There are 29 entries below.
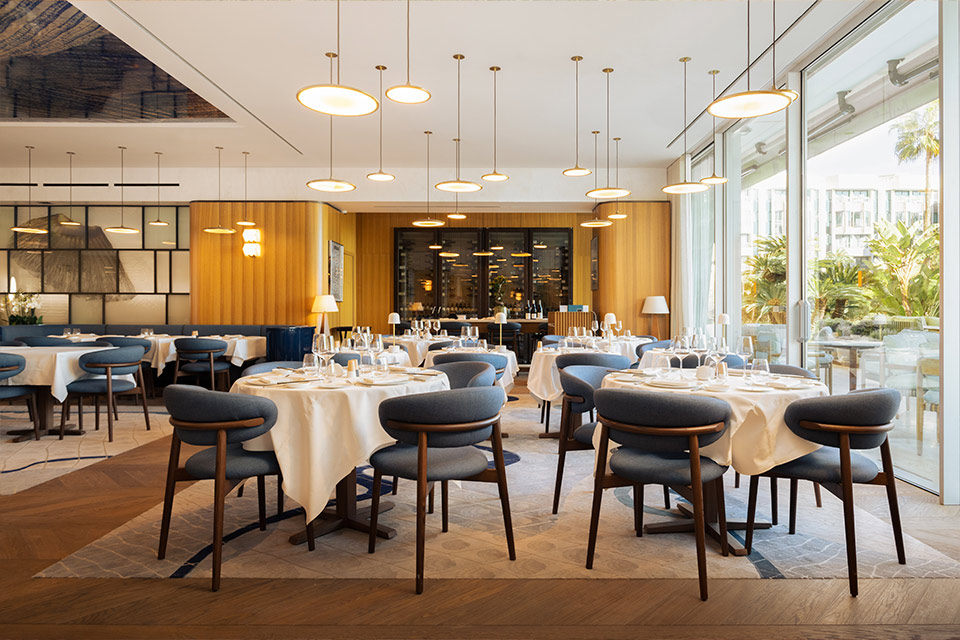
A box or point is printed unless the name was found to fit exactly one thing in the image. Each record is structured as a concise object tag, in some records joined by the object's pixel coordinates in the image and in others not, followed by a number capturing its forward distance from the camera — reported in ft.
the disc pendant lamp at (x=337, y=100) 13.57
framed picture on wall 40.50
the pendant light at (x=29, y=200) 32.75
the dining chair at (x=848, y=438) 9.13
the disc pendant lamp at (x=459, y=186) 25.05
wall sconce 36.14
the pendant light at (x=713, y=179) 21.52
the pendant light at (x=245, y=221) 34.12
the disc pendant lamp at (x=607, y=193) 25.05
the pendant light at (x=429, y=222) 33.81
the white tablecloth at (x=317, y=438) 10.38
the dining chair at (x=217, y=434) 9.41
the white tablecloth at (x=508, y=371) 20.59
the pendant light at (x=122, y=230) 33.80
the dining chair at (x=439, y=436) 9.37
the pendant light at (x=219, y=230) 32.91
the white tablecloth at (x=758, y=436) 9.98
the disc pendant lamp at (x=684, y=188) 22.52
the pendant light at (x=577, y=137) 21.19
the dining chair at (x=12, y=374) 18.61
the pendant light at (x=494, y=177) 24.82
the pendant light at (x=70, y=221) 34.12
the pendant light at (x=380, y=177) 25.49
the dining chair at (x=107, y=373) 19.79
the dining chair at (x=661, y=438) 9.00
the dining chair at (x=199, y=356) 26.55
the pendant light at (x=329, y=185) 24.23
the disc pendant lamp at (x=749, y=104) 13.43
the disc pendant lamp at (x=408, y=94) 15.58
